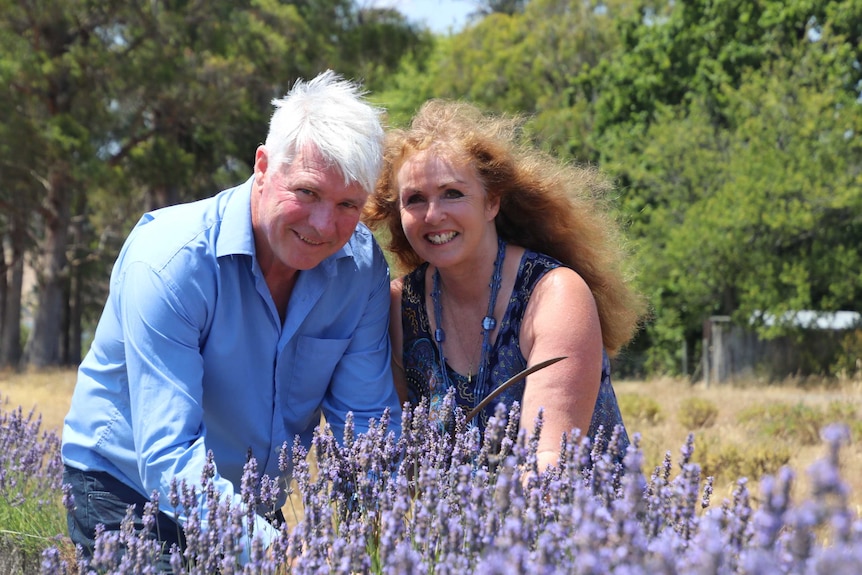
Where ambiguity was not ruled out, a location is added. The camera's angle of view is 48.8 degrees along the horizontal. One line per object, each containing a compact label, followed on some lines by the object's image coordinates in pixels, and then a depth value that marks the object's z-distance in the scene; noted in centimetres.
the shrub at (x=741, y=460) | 598
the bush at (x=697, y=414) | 874
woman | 311
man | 264
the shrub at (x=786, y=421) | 780
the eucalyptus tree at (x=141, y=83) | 1758
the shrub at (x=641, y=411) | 882
